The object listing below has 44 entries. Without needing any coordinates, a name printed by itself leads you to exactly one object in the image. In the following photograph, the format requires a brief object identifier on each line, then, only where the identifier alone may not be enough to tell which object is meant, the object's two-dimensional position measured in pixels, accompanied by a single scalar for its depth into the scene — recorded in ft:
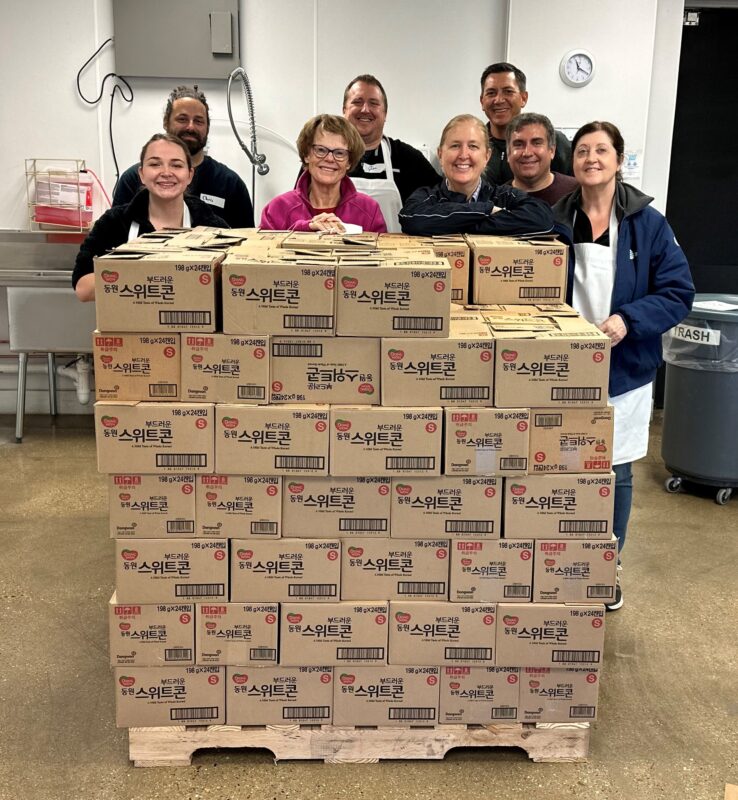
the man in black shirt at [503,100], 11.61
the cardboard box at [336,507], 6.54
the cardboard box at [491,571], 6.66
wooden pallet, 6.89
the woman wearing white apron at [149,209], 8.93
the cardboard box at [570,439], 6.50
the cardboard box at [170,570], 6.59
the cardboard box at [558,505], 6.59
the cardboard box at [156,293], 6.31
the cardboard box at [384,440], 6.41
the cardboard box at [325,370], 6.41
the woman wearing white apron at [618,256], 8.41
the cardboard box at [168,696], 6.80
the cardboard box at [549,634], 6.75
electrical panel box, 14.75
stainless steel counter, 14.38
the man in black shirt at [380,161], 10.80
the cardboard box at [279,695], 6.84
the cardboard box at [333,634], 6.71
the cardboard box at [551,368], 6.37
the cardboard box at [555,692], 6.86
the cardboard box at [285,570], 6.61
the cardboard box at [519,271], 7.36
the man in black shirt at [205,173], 11.18
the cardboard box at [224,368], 6.37
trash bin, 12.09
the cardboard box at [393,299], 6.33
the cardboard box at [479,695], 6.85
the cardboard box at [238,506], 6.53
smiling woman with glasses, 8.77
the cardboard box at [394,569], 6.65
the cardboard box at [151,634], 6.70
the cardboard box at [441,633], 6.75
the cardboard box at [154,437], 6.40
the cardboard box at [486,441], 6.43
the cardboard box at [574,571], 6.68
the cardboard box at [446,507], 6.56
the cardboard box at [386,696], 6.84
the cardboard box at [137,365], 6.41
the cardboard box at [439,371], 6.38
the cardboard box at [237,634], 6.71
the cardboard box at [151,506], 6.52
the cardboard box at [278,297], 6.30
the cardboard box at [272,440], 6.39
